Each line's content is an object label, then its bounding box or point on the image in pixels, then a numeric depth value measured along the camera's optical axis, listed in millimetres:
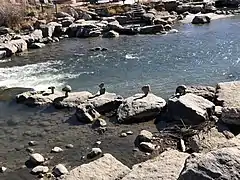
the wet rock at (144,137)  11773
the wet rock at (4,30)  27959
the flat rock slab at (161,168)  8531
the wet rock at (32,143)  12181
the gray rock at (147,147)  11219
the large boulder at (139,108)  13266
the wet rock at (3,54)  23594
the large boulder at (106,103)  14141
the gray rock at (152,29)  27938
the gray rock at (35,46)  25656
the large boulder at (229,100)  11727
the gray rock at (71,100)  14820
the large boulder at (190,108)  12430
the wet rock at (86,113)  13445
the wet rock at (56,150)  11571
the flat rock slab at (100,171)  9227
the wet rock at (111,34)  27531
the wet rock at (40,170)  10422
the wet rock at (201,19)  30562
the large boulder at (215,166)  6055
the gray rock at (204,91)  14227
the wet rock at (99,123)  13057
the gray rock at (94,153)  11164
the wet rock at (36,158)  10888
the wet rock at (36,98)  15297
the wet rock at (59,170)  10156
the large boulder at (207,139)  10695
